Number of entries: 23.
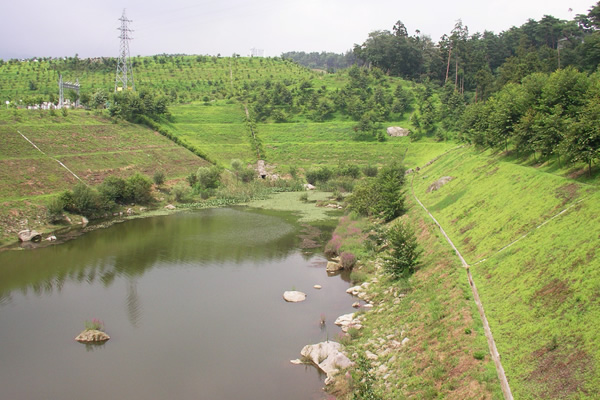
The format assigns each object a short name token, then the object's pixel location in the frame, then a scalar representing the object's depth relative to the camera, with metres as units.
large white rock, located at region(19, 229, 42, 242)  41.34
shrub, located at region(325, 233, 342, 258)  36.62
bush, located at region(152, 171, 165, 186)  60.69
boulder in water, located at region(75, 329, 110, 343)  22.89
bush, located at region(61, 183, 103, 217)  47.88
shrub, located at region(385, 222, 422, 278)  26.30
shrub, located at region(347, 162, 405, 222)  39.84
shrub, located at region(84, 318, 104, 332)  23.67
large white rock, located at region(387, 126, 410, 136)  85.31
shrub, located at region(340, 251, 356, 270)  33.06
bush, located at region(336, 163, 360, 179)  72.00
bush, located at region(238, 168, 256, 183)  70.75
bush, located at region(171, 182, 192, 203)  60.34
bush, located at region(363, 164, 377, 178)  71.44
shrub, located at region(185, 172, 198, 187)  65.16
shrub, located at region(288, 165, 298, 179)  74.25
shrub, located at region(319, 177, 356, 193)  67.88
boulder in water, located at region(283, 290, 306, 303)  27.54
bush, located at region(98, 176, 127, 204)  51.28
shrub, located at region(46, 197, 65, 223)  45.19
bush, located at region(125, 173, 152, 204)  54.94
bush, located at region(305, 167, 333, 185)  72.56
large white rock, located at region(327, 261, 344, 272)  33.03
